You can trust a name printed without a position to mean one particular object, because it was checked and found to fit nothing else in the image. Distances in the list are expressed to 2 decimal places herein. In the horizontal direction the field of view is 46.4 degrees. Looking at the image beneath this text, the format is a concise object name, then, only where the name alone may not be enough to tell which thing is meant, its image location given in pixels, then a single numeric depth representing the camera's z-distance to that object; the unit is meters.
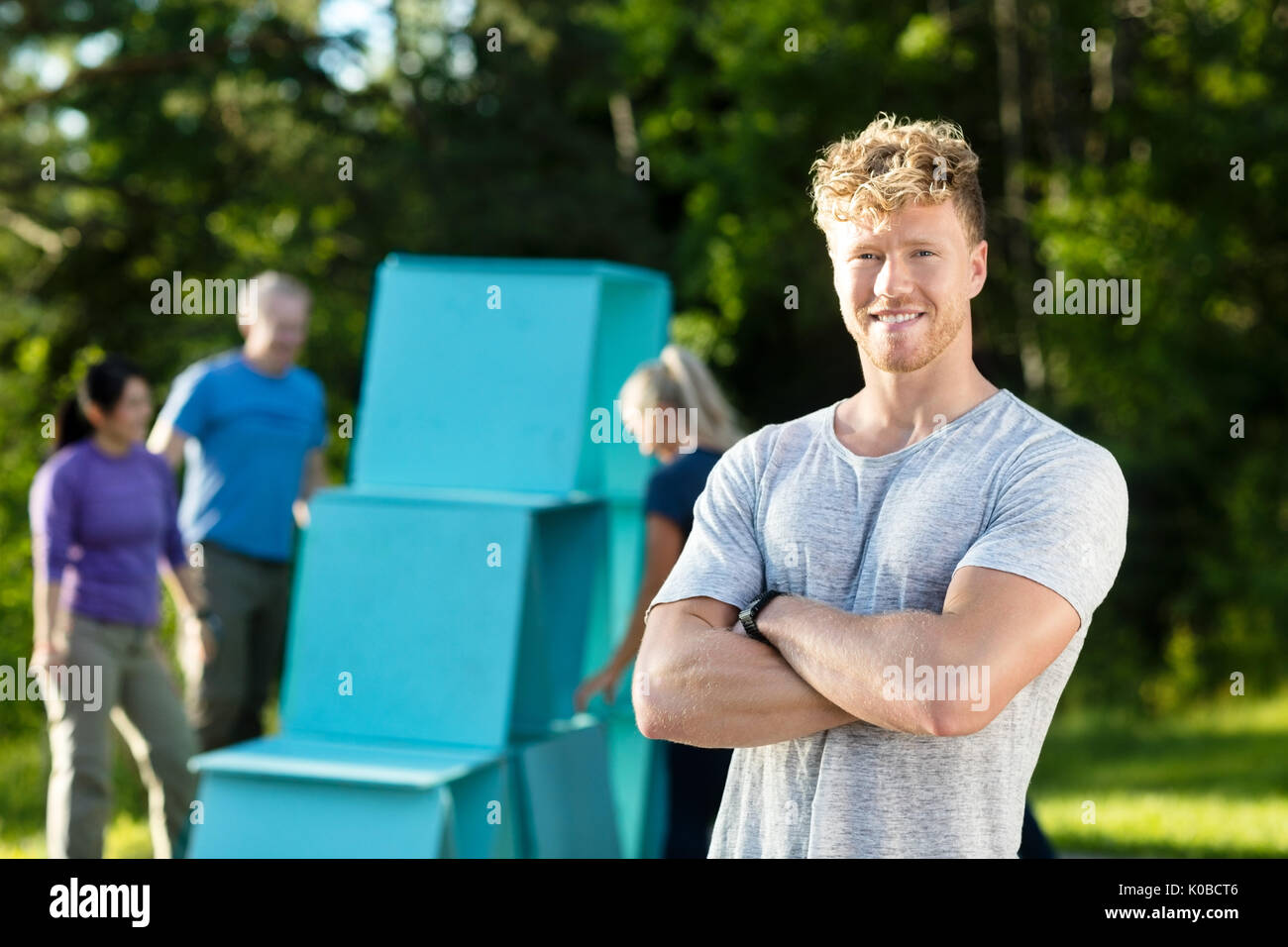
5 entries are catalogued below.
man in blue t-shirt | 5.65
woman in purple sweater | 4.82
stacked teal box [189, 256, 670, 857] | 4.22
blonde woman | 4.54
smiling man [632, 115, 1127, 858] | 1.96
